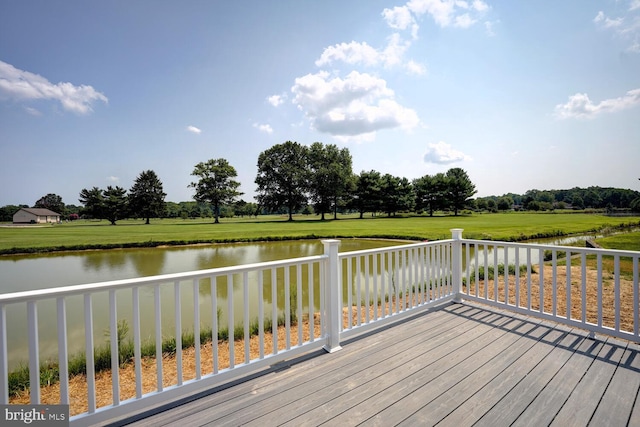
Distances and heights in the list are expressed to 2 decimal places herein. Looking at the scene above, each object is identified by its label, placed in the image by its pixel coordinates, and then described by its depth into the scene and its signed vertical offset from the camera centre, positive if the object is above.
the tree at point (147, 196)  40.19 +2.55
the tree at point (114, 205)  39.28 +1.34
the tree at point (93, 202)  39.50 +1.96
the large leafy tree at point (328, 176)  38.50 +4.53
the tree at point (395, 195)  43.56 +1.87
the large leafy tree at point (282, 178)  38.94 +4.45
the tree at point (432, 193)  46.50 +2.23
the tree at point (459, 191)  46.12 +2.33
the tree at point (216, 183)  40.12 +4.20
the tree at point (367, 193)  43.53 +2.29
